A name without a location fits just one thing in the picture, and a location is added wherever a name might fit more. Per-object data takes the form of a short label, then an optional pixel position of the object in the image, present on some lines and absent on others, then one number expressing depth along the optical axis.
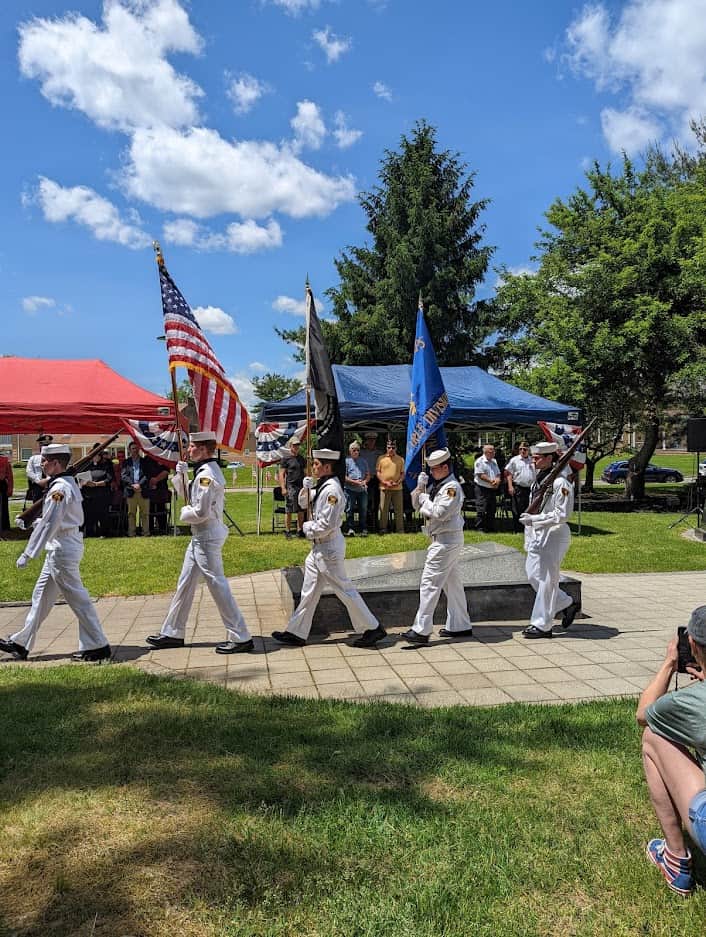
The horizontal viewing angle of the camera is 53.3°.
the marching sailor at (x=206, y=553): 6.73
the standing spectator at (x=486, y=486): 16.20
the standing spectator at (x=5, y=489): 15.31
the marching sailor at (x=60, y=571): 6.41
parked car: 39.89
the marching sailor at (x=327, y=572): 6.87
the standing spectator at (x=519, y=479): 15.82
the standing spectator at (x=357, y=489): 15.38
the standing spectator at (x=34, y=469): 14.65
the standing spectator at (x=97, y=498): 15.42
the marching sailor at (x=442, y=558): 7.00
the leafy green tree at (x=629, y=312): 21.66
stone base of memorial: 7.58
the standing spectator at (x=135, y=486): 15.41
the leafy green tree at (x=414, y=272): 28.73
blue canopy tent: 15.44
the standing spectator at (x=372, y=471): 16.05
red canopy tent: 15.16
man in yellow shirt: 15.56
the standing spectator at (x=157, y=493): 15.55
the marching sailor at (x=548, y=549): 7.29
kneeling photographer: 2.69
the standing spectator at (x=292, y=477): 14.90
